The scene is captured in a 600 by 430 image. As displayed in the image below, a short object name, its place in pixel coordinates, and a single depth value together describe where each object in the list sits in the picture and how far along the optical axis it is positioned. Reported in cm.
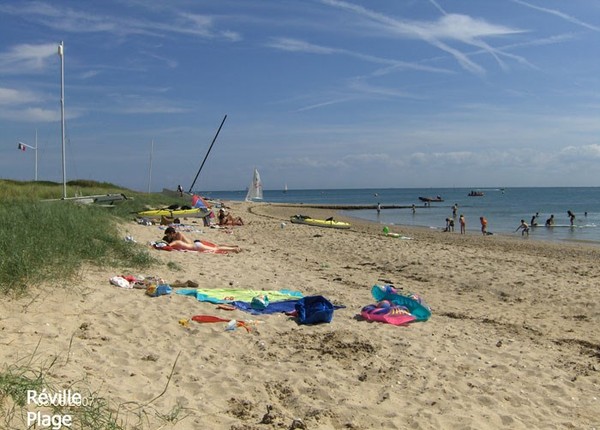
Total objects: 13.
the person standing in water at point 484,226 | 2700
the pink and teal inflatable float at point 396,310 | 689
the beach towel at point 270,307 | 706
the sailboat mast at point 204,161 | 4362
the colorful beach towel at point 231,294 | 737
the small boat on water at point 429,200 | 7147
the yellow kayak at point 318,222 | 2612
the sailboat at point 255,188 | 5003
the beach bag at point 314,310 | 665
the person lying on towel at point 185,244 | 1227
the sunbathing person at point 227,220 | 2307
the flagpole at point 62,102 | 1698
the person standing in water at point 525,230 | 2672
